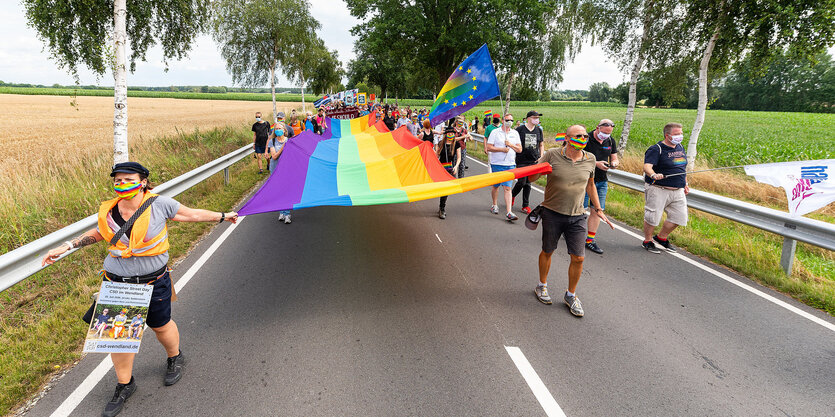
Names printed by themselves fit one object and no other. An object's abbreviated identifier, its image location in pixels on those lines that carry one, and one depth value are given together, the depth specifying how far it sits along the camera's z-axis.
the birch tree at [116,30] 7.22
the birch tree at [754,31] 7.86
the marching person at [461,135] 8.45
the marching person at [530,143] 7.53
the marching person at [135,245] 2.69
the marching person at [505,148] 7.49
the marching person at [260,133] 11.70
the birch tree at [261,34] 24.95
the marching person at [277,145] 7.09
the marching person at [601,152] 6.12
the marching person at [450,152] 8.36
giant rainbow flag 4.41
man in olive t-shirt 4.16
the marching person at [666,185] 5.72
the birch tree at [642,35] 11.60
